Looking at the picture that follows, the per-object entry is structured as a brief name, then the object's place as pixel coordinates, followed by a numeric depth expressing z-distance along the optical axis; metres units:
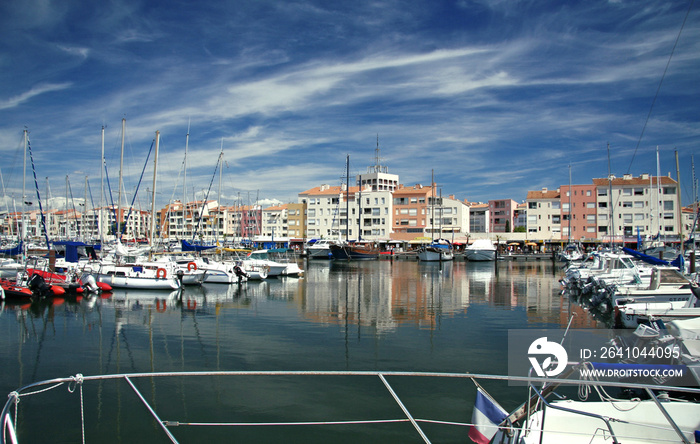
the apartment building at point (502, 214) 126.93
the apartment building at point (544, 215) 90.38
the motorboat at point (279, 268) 41.56
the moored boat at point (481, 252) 71.19
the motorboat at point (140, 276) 30.97
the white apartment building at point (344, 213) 97.69
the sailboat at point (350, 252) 72.88
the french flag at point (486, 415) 7.39
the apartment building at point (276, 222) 116.06
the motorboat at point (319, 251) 79.12
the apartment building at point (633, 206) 80.56
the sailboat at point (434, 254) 69.44
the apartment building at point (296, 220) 107.25
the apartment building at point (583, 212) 86.00
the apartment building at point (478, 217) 123.44
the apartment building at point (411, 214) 95.94
